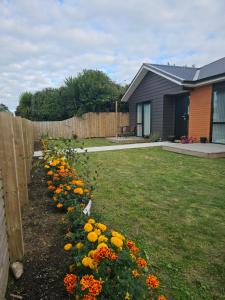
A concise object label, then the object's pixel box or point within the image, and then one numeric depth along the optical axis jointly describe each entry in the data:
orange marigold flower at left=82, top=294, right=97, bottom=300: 1.04
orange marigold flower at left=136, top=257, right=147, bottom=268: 1.30
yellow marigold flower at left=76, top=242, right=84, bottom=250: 1.46
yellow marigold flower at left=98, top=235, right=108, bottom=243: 1.39
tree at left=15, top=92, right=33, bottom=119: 17.12
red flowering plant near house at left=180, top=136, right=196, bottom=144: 9.33
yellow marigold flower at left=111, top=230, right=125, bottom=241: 1.41
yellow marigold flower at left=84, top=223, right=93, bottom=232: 1.50
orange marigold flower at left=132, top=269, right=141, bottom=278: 1.23
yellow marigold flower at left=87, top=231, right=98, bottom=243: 1.40
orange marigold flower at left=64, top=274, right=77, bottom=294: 1.16
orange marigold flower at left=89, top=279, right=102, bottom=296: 1.05
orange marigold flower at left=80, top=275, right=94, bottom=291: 1.07
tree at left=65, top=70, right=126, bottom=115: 15.05
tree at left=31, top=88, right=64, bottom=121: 16.16
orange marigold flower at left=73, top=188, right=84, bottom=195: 2.41
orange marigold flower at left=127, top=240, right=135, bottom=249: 1.43
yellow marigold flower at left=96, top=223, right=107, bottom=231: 1.54
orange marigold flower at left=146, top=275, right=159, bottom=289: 1.20
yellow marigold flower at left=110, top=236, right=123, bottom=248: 1.32
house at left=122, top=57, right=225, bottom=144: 8.48
